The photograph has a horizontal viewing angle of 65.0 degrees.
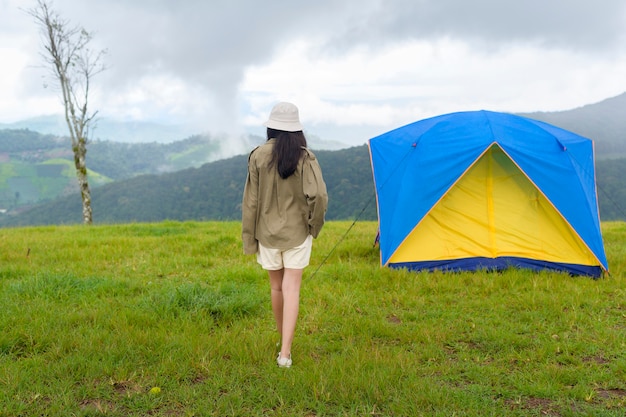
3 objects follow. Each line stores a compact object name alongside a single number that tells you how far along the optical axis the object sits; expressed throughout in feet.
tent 23.56
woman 12.59
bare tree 56.59
